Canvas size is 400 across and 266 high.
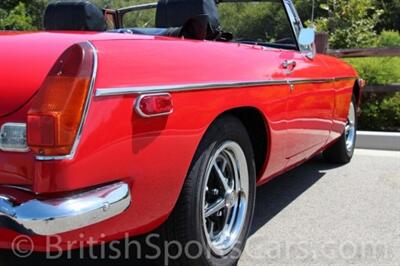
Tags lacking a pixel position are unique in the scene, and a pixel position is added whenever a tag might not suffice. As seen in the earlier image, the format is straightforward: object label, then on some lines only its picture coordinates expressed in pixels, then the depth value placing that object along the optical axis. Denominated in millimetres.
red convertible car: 2090
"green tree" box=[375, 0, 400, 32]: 31594
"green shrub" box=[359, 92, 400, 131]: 7270
